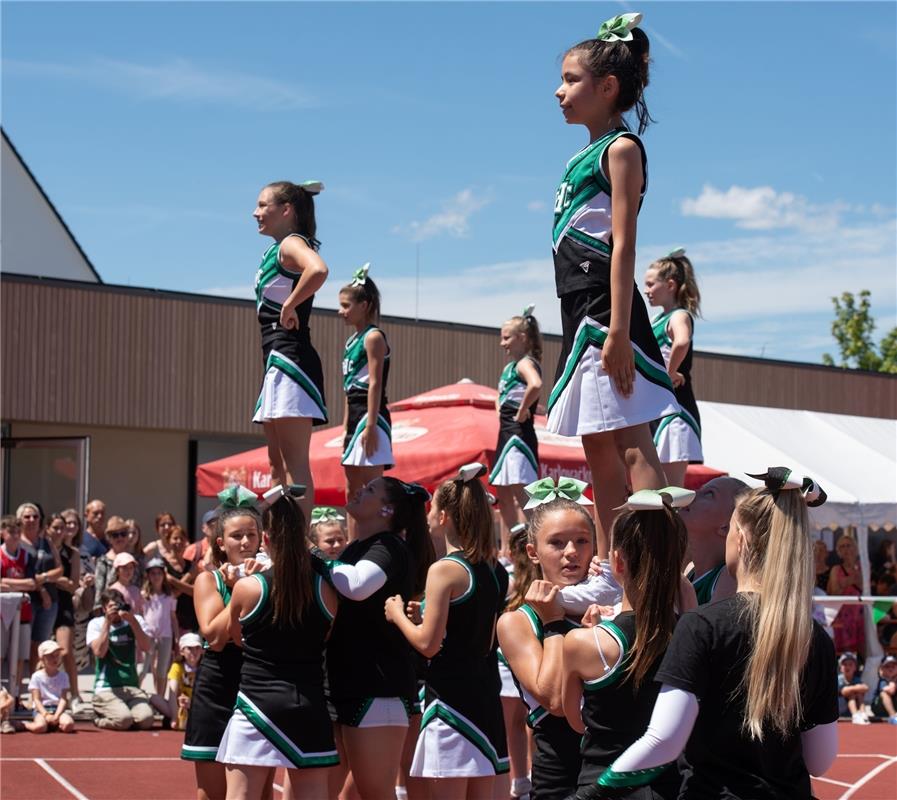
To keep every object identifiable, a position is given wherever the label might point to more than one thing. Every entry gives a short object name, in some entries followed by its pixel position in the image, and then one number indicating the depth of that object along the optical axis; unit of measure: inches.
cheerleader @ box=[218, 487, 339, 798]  190.7
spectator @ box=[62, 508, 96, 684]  473.1
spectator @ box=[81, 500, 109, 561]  525.3
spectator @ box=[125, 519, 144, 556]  489.1
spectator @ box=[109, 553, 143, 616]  462.0
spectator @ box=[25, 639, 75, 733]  415.2
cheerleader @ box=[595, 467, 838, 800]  119.4
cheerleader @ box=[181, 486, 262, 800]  207.2
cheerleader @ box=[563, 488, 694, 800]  135.0
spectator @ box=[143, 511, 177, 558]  519.8
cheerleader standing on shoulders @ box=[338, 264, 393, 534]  312.7
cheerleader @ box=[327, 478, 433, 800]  203.6
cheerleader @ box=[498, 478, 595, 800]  159.3
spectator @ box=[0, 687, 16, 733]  408.8
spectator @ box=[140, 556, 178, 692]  469.4
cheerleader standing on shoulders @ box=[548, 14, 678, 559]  169.6
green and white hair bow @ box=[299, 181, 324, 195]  259.8
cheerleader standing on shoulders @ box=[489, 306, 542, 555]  381.7
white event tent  542.9
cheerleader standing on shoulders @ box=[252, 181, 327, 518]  253.8
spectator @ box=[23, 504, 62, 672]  449.1
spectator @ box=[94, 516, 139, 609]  485.1
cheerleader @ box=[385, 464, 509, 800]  211.3
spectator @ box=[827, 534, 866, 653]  539.5
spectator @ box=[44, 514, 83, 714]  449.4
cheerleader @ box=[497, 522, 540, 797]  284.7
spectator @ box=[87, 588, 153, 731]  427.2
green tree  1494.8
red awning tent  425.1
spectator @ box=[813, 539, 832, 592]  565.3
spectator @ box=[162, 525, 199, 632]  460.4
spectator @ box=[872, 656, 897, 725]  515.8
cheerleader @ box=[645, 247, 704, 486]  265.1
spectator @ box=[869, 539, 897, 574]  657.0
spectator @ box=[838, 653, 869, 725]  514.0
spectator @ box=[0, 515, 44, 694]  441.4
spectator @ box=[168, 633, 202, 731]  410.9
